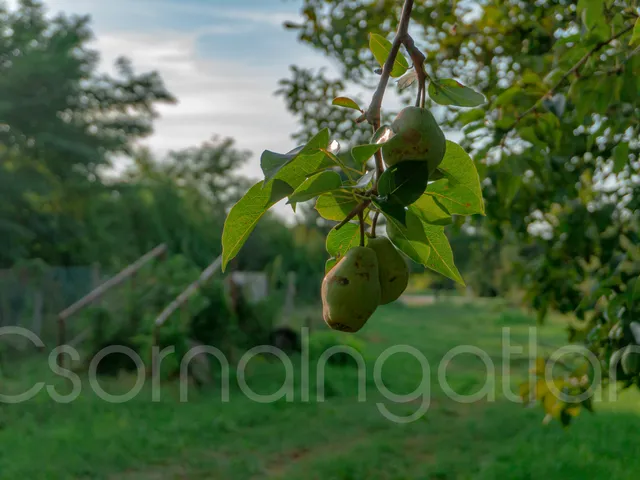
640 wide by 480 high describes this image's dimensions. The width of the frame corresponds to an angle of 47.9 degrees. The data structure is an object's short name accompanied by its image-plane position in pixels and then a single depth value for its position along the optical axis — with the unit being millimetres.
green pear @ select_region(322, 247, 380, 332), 583
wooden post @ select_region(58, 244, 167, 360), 6986
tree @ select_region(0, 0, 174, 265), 10531
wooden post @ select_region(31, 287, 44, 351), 8656
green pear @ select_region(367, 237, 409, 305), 629
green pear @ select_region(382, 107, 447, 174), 523
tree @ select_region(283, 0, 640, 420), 1548
